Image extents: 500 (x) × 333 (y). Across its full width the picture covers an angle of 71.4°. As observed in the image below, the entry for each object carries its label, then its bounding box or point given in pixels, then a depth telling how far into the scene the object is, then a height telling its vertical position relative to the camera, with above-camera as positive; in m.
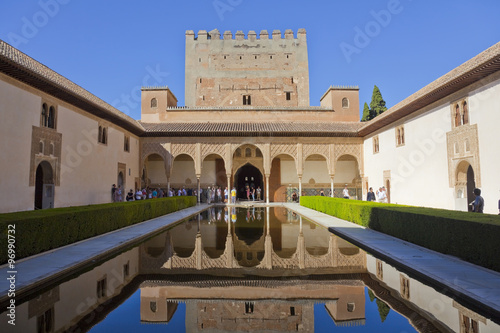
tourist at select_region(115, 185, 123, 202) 17.27 -0.23
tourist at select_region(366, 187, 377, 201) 16.74 -0.46
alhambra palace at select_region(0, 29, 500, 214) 10.77 +2.56
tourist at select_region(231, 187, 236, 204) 22.80 -0.48
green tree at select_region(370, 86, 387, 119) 39.62 +9.53
